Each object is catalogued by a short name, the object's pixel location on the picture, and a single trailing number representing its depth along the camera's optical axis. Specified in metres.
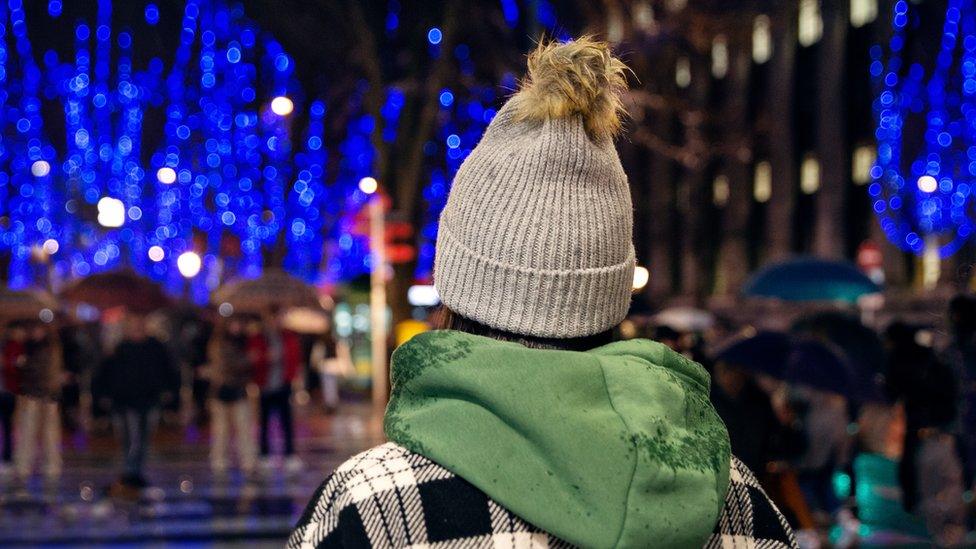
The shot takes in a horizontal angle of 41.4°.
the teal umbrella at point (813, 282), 14.43
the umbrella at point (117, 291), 16.70
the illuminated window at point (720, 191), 43.97
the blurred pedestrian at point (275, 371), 16.44
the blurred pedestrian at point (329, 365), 28.33
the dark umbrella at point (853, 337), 12.57
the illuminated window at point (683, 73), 46.92
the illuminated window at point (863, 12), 32.34
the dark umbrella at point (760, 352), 8.47
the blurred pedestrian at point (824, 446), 10.91
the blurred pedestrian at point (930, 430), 11.31
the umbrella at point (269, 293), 21.39
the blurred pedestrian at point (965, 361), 10.73
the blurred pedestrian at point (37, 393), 14.73
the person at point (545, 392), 1.91
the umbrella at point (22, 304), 16.70
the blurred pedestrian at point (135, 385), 14.13
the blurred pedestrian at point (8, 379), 14.70
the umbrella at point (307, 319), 23.84
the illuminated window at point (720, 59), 43.31
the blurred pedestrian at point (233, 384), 16.34
